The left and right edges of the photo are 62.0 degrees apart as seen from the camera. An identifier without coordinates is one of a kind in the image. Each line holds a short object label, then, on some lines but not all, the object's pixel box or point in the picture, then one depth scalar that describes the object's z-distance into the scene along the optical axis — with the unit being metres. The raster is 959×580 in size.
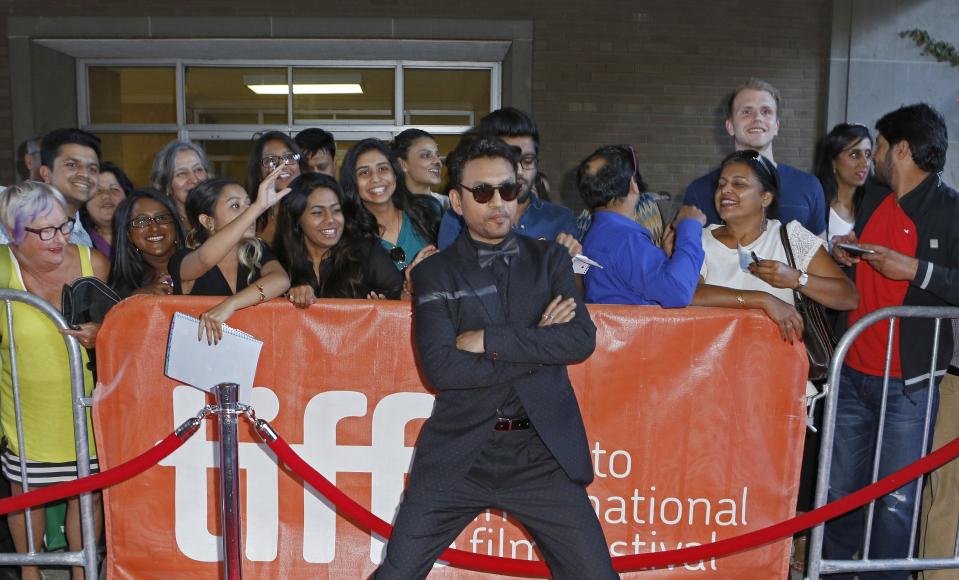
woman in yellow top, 3.89
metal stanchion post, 3.07
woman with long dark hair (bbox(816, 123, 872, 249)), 5.48
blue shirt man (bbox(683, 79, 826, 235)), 4.54
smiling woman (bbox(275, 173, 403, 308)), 4.15
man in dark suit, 2.93
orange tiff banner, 3.78
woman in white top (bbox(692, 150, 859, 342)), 3.75
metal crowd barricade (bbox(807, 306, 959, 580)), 3.59
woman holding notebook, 3.70
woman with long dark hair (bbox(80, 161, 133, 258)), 5.46
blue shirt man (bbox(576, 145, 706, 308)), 3.59
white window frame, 10.53
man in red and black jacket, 3.88
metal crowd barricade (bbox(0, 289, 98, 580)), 3.62
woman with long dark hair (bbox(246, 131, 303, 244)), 5.02
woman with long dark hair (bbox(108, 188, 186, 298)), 4.38
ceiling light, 10.70
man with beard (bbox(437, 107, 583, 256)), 4.23
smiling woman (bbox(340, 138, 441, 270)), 4.59
